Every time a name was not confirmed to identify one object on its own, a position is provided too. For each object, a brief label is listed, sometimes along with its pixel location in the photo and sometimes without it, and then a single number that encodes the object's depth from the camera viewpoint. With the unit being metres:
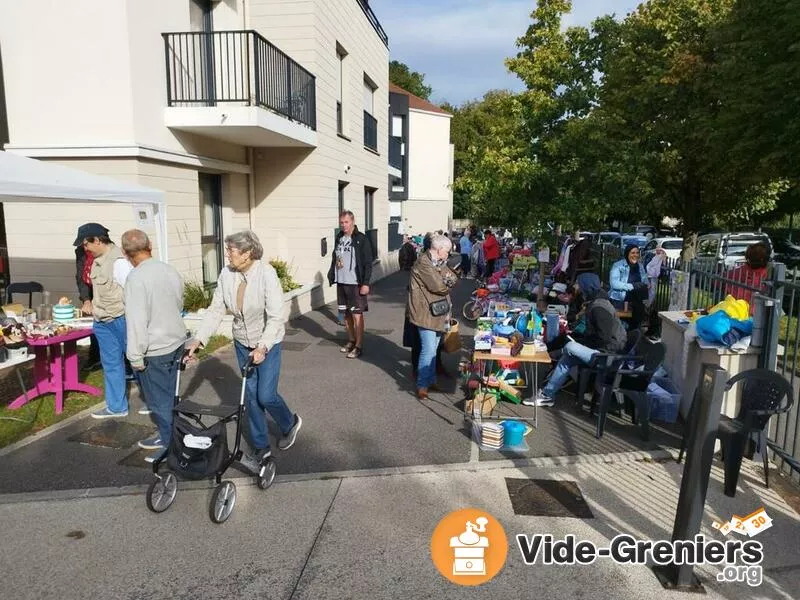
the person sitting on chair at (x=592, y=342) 5.77
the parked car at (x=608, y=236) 30.21
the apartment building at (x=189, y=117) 8.10
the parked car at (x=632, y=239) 24.45
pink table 5.97
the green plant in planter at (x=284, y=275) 12.25
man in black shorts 8.22
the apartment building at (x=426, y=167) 40.44
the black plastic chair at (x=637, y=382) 5.27
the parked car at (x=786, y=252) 21.50
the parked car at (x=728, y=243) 19.08
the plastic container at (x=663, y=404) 5.69
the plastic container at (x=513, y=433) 5.00
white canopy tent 5.31
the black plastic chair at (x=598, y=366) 5.55
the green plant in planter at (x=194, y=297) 9.31
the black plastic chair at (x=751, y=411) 3.63
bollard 3.09
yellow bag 5.02
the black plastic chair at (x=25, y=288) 8.38
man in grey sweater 4.31
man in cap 5.54
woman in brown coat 6.18
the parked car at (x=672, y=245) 24.07
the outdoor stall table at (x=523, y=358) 5.56
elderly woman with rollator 4.17
